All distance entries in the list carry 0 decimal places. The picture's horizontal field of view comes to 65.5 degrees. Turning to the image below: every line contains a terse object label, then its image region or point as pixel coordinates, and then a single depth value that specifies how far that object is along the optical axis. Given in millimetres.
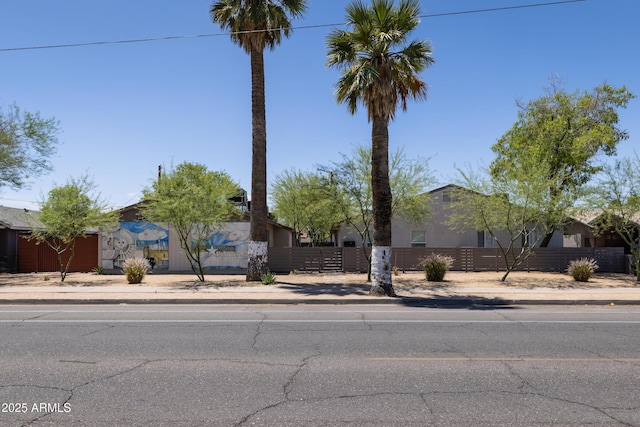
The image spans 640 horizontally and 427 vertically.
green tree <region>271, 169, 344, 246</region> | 32806
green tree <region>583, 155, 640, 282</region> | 20688
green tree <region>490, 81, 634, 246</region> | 27062
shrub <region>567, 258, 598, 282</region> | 20875
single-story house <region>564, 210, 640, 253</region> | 31394
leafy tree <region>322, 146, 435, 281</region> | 20438
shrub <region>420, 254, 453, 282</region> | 20797
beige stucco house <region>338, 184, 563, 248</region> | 30442
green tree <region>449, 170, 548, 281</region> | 20062
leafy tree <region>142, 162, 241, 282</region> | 19250
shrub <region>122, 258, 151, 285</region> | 19922
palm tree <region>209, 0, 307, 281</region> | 19406
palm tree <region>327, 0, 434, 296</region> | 15461
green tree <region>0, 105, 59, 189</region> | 23328
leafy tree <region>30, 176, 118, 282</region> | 21188
